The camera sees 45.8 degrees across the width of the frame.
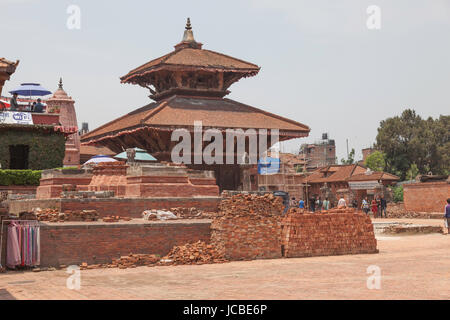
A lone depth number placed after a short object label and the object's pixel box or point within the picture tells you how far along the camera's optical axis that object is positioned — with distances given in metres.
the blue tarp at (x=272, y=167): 46.09
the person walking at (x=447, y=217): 21.69
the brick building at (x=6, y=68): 11.65
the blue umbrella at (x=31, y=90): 35.55
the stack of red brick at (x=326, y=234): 14.41
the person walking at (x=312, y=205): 33.93
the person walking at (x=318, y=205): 40.48
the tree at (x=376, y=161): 69.00
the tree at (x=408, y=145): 65.19
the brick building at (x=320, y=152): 89.59
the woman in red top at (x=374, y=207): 37.94
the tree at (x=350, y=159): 86.84
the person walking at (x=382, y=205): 37.66
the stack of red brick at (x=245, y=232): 13.61
